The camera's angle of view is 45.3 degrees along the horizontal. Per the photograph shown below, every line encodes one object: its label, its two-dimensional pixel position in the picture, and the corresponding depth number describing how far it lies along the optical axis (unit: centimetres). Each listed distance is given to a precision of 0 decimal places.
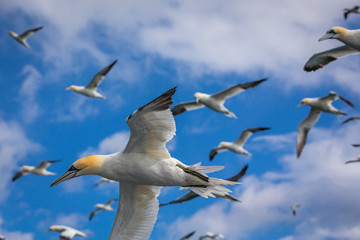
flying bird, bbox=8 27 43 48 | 2494
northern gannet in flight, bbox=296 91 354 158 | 1792
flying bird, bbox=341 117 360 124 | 1735
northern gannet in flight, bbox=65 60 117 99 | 2036
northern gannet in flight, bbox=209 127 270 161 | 2207
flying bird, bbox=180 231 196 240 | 1435
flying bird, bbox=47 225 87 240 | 1620
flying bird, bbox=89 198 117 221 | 2667
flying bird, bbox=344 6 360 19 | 2026
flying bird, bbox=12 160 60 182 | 2335
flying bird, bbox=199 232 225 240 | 2358
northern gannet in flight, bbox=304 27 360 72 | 1056
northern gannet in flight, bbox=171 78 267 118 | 1768
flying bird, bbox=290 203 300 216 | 2666
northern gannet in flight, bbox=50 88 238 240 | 589
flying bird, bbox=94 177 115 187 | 2540
